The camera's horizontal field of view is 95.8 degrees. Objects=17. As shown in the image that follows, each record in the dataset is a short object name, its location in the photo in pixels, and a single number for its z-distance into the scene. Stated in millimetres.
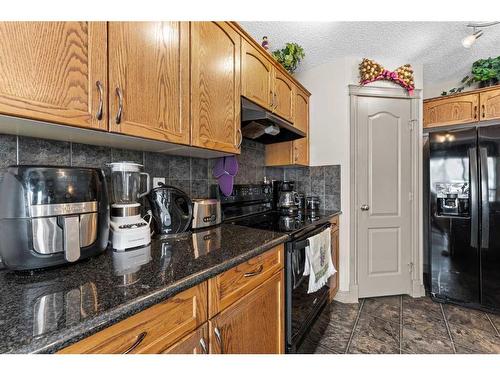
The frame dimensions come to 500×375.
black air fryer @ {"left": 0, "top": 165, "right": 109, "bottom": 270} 685
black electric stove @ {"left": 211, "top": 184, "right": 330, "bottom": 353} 1271
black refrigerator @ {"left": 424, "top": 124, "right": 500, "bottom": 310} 1971
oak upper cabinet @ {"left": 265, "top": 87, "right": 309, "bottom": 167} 2266
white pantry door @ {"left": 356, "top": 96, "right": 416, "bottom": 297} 2301
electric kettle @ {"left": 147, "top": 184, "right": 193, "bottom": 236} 1175
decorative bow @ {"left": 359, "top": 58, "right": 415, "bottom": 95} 2221
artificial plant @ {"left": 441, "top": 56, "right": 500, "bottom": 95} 2207
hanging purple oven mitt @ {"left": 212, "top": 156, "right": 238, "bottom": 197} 1741
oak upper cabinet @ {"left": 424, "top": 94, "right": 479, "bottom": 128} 2322
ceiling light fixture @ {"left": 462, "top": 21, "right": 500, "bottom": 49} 1747
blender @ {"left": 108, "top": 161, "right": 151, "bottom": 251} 953
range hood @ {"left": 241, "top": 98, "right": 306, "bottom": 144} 1533
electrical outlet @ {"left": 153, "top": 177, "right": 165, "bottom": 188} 1343
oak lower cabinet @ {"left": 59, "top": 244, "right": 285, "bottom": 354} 549
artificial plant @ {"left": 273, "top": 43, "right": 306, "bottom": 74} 1996
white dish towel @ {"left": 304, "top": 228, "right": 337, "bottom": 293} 1462
